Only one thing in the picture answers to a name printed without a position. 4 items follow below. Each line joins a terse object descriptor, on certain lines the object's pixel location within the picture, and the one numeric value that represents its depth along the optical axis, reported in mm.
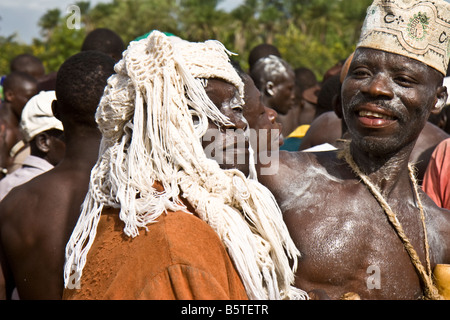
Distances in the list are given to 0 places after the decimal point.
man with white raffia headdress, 1908
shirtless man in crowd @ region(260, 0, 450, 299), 2746
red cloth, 3584
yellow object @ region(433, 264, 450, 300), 2770
